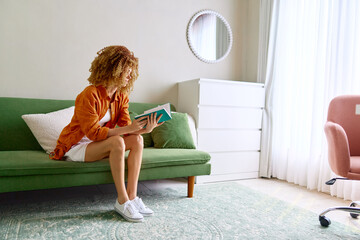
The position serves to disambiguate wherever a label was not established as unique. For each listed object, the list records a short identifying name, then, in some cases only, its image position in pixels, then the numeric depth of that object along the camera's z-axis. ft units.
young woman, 5.97
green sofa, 5.75
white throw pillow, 7.16
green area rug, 5.32
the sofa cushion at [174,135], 8.28
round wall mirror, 10.82
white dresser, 9.40
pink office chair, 5.69
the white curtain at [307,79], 8.12
